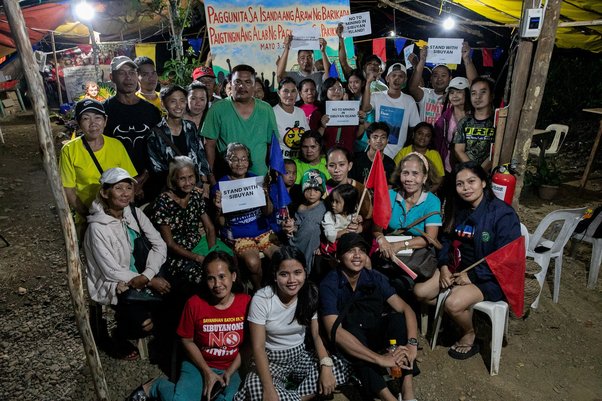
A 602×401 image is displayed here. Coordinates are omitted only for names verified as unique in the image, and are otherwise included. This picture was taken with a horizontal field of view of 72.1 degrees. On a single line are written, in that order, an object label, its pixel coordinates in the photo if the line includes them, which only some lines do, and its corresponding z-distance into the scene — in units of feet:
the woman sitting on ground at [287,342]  9.96
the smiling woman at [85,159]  12.50
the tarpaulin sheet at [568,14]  23.85
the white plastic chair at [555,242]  14.90
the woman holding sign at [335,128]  17.63
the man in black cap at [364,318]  10.18
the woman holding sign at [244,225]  13.52
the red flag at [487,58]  34.81
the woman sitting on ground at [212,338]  10.05
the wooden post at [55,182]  7.12
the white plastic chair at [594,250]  16.31
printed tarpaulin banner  20.83
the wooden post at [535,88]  13.65
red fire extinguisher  13.98
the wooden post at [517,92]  14.06
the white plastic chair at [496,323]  11.77
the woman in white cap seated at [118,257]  11.23
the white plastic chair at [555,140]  31.31
